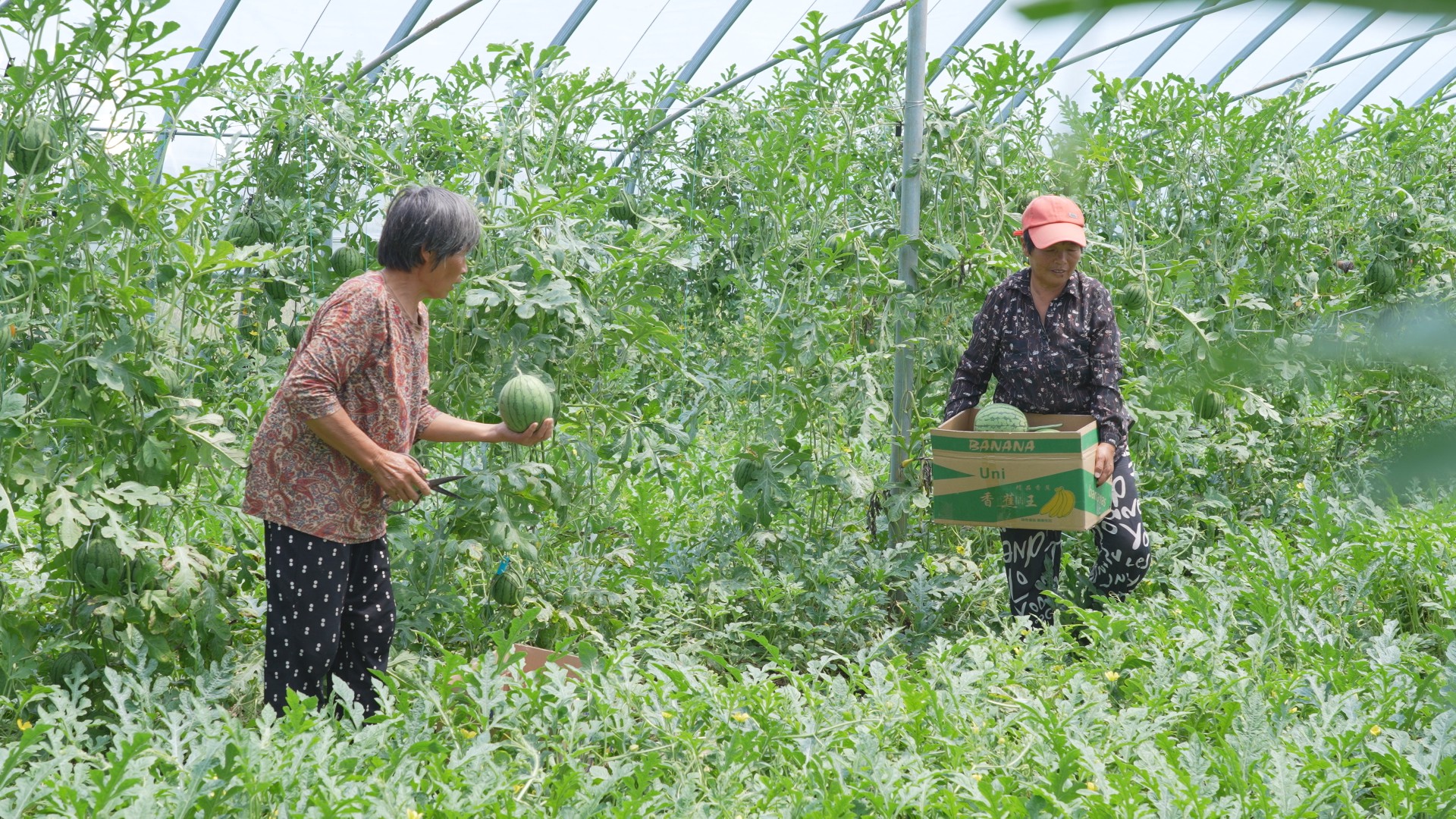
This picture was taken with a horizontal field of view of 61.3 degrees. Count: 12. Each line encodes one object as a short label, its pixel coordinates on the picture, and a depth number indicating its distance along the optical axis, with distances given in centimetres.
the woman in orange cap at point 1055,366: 341
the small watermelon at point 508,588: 340
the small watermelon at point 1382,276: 551
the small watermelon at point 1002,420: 334
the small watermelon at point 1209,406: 432
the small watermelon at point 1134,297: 457
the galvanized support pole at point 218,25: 713
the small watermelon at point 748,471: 403
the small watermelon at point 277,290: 394
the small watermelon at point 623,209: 459
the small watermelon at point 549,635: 358
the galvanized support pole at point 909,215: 419
